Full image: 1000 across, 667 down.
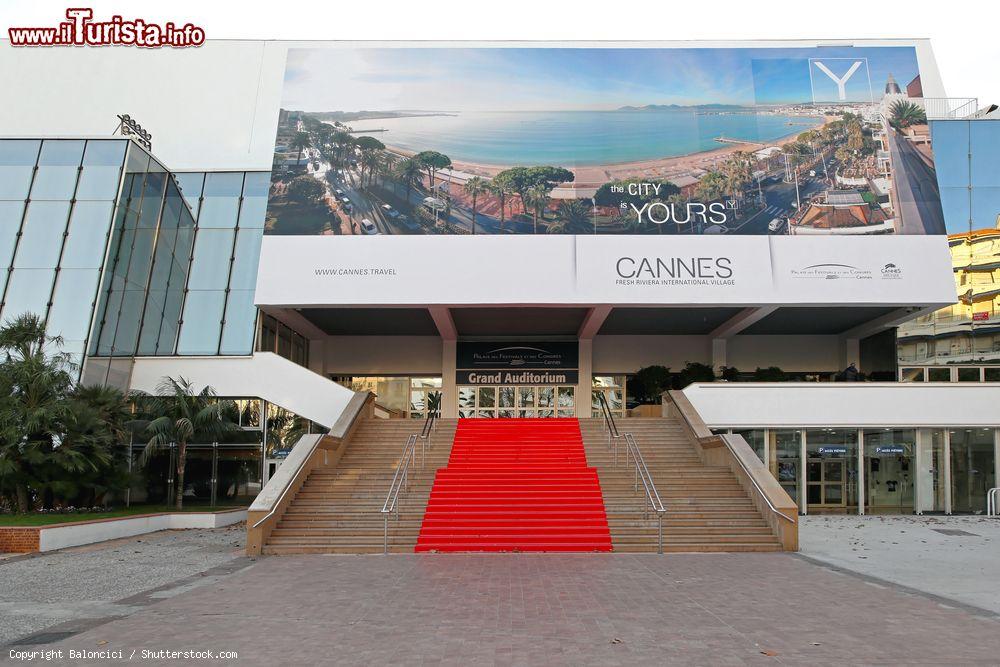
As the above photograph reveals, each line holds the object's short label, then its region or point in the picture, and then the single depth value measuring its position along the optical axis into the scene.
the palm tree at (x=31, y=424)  15.16
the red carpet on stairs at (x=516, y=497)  13.79
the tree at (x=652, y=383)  26.17
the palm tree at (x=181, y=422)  19.06
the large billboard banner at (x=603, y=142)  23.80
